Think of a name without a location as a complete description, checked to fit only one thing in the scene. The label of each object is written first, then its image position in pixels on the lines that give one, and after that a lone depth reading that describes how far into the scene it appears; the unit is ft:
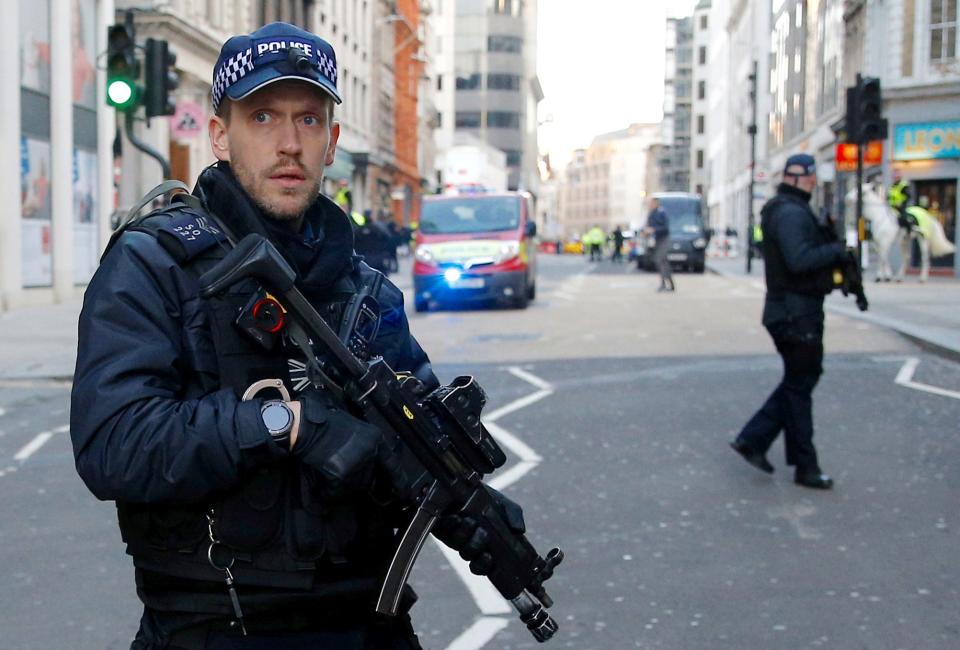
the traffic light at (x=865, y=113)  54.08
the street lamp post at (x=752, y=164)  114.93
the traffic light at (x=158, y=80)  40.65
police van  62.80
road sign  48.80
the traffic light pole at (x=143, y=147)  40.88
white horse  81.10
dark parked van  119.14
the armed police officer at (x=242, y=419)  6.32
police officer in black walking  21.70
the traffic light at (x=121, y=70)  39.70
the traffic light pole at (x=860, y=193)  56.29
